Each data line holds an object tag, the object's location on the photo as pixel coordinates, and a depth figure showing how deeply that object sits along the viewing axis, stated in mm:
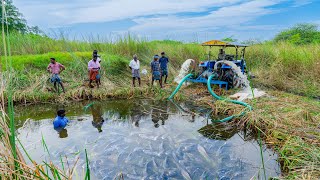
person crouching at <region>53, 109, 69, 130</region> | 5855
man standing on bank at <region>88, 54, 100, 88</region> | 8992
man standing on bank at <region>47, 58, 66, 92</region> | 8500
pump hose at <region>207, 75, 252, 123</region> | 6223
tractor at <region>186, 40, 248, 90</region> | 8711
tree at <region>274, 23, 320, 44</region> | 19734
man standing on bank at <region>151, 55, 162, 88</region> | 9289
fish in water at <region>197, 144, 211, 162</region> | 4584
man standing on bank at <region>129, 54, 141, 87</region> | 9395
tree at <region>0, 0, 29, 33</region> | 19422
